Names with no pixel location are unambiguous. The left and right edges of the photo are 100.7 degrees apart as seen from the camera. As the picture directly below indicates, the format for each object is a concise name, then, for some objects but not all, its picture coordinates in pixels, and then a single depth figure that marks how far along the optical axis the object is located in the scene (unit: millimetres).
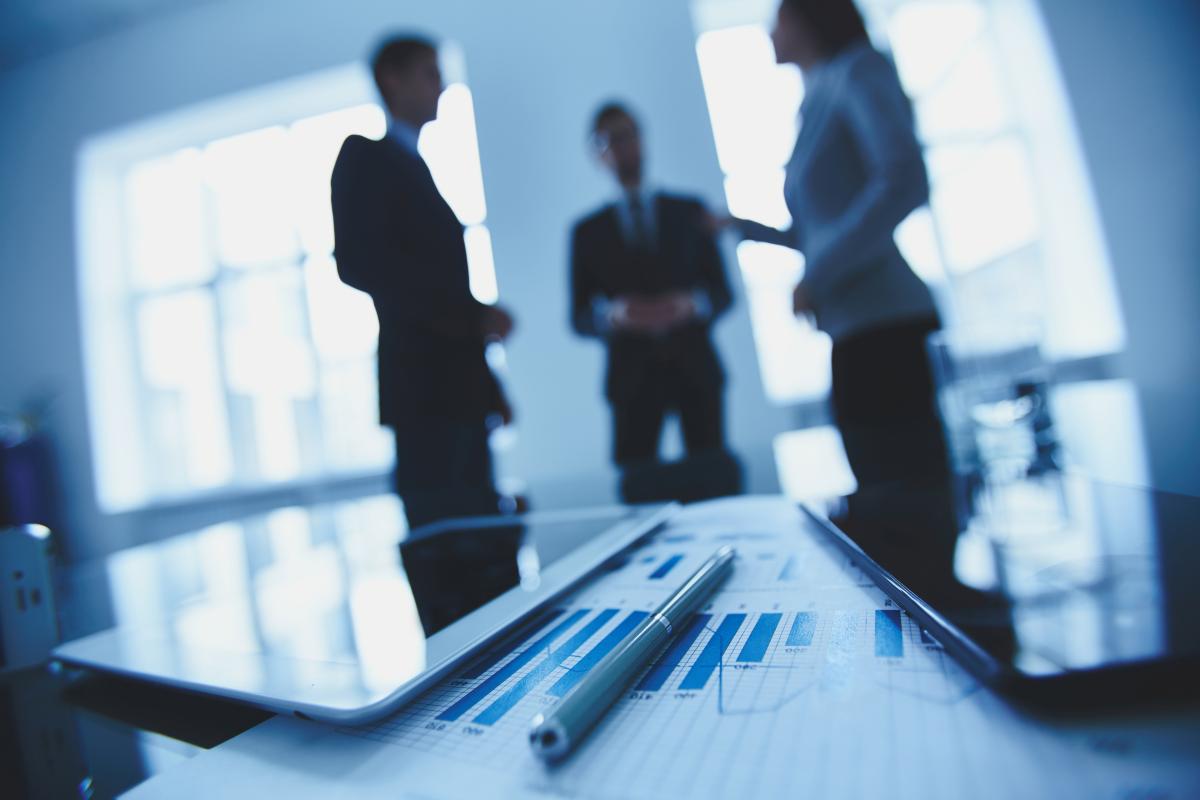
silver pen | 146
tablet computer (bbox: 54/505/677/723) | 197
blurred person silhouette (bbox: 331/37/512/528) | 1065
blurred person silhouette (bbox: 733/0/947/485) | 802
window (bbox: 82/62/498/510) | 3193
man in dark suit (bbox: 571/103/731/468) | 1357
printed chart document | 117
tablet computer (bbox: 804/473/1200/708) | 124
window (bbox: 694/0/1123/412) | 2594
